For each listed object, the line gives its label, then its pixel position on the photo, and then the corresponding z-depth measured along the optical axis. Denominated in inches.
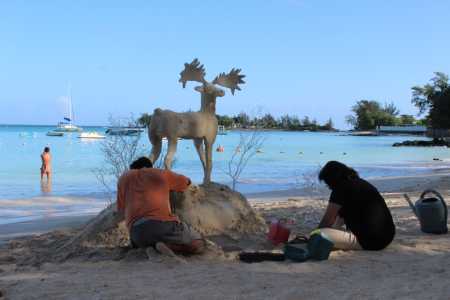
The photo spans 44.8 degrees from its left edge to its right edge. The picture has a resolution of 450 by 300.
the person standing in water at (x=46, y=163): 781.3
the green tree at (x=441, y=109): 1596.9
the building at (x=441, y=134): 2940.5
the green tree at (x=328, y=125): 6209.6
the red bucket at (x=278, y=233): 252.5
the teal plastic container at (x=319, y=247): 217.8
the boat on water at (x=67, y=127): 3430.1
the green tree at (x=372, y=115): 5088.6
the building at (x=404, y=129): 4374.0
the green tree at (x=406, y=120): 5206.7
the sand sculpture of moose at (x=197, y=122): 285.0
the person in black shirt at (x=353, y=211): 229.6
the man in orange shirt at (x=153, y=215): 217.6
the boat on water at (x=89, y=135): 2714.1
